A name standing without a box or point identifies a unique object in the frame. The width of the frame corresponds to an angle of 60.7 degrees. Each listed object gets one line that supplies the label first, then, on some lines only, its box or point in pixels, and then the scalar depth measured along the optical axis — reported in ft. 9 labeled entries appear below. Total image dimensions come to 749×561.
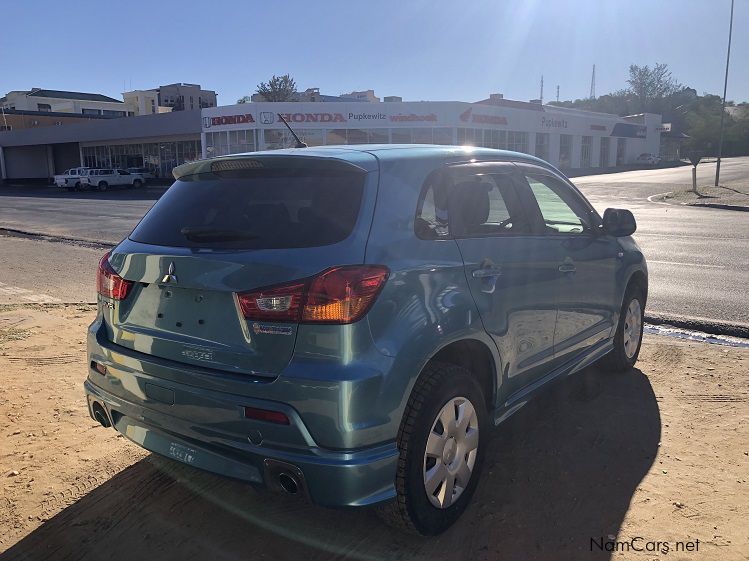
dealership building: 141.18
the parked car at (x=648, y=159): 236.43
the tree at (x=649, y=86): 382.22
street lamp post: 115.93
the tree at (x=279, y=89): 230.64
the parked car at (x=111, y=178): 147.02
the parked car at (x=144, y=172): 156.15
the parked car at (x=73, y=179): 147.02
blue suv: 8.41
